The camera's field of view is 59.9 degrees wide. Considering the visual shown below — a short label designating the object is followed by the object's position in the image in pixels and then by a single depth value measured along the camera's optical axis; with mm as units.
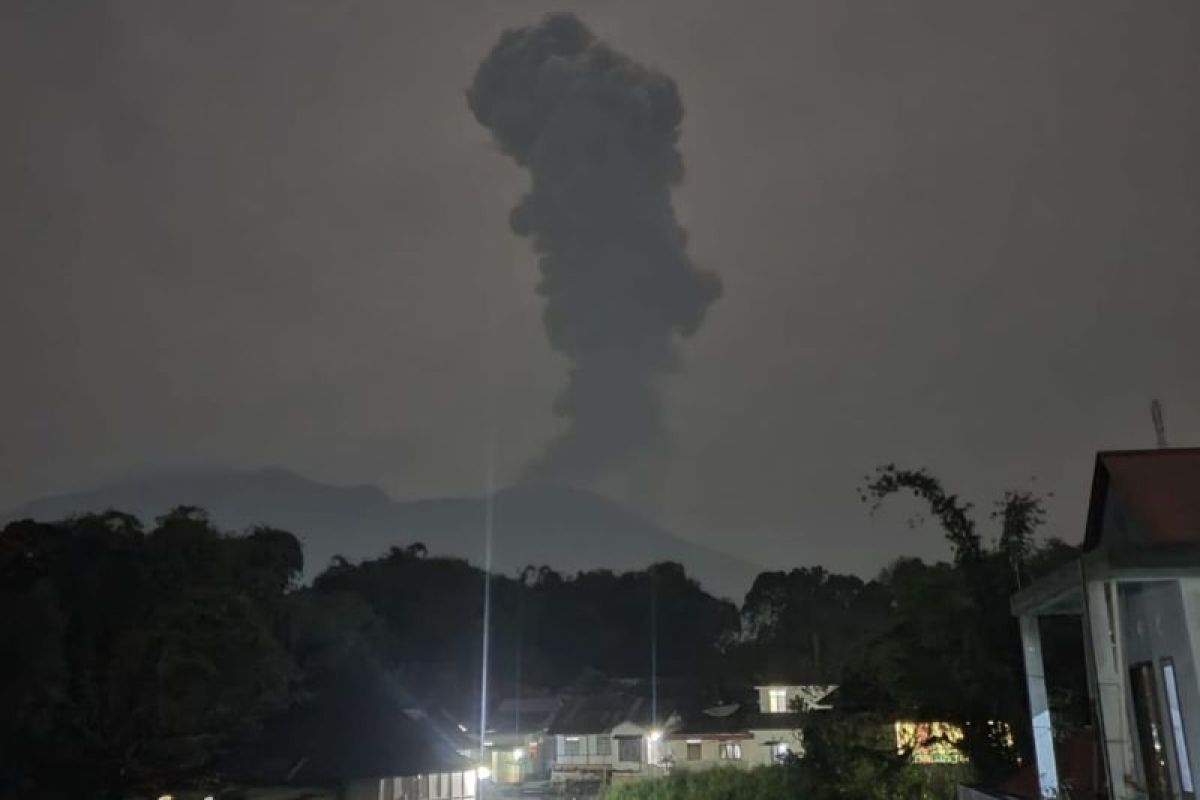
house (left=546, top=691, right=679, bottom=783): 50875
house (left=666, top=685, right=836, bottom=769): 44625
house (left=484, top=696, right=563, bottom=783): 57094
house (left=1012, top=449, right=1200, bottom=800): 6938
